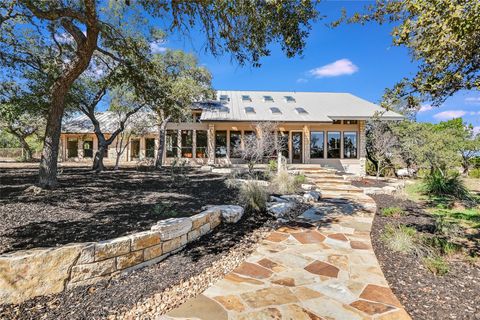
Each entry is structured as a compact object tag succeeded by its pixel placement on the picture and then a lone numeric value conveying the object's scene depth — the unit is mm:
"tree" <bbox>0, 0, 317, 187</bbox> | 4418
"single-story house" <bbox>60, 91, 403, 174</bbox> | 16469
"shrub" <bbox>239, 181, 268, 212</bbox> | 5657
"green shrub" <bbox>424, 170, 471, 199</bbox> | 8242
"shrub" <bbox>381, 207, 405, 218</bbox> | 5903
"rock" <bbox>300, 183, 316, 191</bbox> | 8438
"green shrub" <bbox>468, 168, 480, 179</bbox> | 15742
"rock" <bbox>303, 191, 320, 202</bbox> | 7177
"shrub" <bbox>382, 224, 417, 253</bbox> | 3747
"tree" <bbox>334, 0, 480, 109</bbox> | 2451
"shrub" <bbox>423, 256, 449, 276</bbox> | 3094
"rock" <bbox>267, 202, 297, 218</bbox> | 5496
